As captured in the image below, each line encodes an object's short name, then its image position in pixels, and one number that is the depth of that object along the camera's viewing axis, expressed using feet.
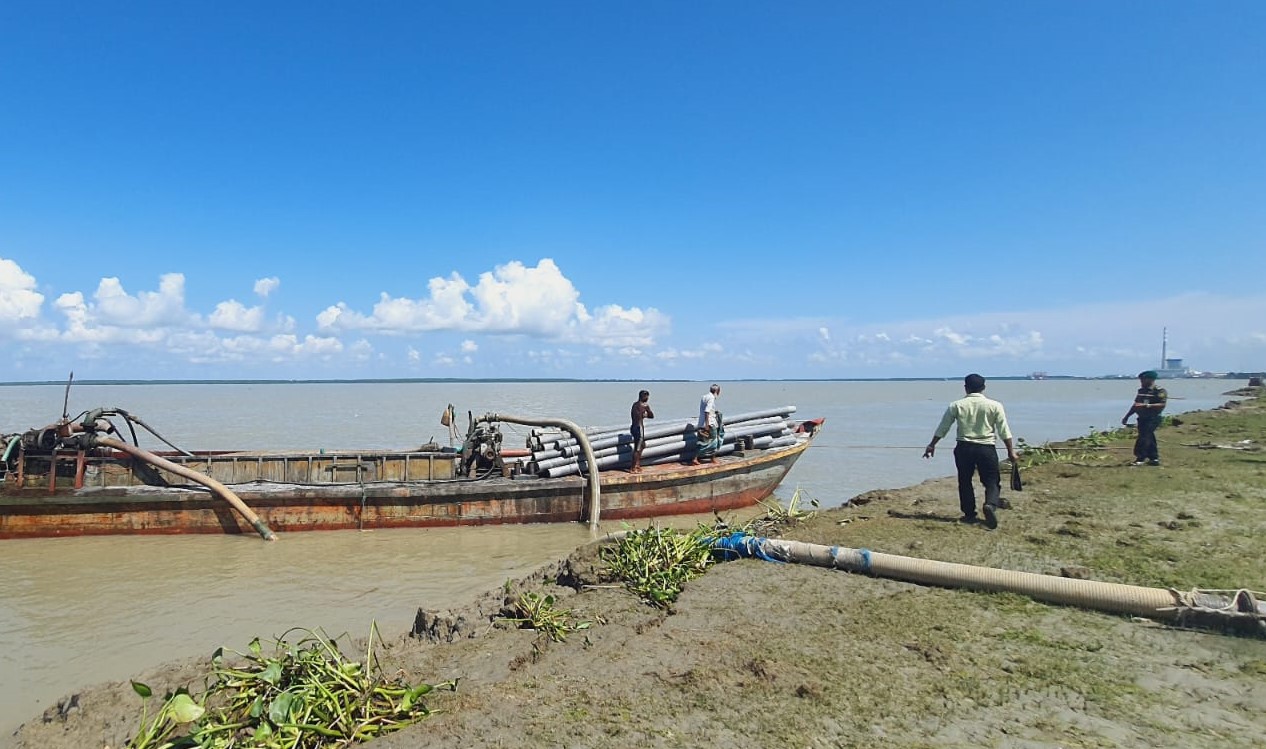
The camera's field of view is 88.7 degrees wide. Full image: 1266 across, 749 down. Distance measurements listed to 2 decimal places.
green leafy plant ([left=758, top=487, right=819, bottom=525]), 27.66
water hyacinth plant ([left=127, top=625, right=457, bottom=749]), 11.31
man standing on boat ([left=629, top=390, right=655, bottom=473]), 43.04
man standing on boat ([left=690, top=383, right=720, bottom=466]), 45.29
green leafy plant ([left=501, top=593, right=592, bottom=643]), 16.38
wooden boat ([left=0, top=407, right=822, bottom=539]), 37.19
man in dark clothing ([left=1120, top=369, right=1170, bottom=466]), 37.01
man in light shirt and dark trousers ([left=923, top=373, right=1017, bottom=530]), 24.52
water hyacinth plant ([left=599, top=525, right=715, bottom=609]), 18.89
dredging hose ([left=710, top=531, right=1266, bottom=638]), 14.62
